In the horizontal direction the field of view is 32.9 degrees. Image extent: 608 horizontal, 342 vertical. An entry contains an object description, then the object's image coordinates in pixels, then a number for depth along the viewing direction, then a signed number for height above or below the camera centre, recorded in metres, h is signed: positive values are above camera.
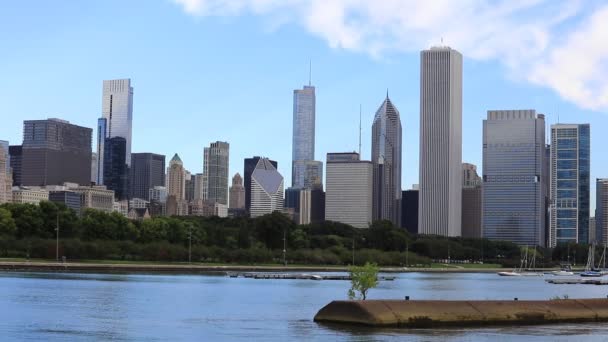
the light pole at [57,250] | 196.99 -5.86
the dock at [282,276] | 190.25 -9.84
